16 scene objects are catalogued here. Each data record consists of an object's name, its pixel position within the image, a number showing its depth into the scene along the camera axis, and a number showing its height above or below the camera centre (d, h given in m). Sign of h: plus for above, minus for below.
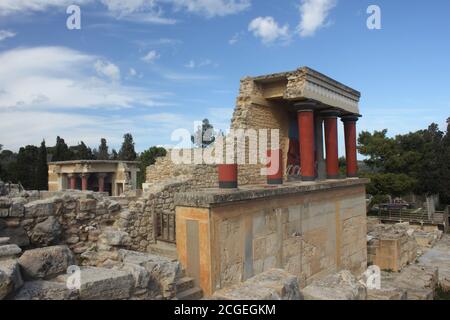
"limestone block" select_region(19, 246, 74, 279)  3.98 -0.98
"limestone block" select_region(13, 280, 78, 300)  3.43 -1.11
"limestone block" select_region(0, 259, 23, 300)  3.16 -0.91
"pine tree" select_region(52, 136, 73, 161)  36.53 +2.30
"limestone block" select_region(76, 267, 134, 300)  3.77 -1.18
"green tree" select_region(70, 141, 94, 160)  39.47 +2.40
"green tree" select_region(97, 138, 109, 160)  52.80 +3.55
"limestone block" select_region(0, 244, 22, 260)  3.93 -0.81
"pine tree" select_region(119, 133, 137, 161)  43.61 +3.00
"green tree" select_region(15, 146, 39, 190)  31.92 +0.85
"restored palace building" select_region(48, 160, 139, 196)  26.86 +0.06
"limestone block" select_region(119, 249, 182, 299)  4.68 -1.29
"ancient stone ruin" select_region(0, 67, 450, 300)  4.09 -1.01
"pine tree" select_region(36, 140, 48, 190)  31.28 +0.25
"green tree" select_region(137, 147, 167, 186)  42.50 +2.23
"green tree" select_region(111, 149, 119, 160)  49.94 +2.73
